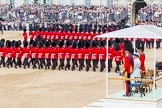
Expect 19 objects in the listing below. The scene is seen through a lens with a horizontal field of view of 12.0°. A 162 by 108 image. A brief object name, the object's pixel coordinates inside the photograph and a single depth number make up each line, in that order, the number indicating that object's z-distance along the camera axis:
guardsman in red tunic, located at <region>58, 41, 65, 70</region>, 28.09
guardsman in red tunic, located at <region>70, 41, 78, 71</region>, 28.03
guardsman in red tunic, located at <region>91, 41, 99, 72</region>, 27.64
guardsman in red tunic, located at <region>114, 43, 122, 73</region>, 27.62
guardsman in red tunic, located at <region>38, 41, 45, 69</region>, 28.47
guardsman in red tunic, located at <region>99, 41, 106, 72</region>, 27.58
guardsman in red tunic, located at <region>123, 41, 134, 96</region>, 18.73
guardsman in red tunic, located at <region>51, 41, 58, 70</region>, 28.20
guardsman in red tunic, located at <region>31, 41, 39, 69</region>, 28.59
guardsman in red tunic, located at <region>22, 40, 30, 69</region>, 28.83
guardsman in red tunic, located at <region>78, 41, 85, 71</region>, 27.94
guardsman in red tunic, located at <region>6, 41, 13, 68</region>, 28.91
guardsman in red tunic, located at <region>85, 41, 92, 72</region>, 27.81
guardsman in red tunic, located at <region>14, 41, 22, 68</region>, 28.83
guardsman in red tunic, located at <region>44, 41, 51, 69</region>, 28.33
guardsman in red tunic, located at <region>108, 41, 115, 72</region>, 27.45
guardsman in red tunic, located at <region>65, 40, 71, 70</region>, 28.11
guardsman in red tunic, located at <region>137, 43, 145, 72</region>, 20.50
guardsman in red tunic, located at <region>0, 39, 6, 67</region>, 28.92
